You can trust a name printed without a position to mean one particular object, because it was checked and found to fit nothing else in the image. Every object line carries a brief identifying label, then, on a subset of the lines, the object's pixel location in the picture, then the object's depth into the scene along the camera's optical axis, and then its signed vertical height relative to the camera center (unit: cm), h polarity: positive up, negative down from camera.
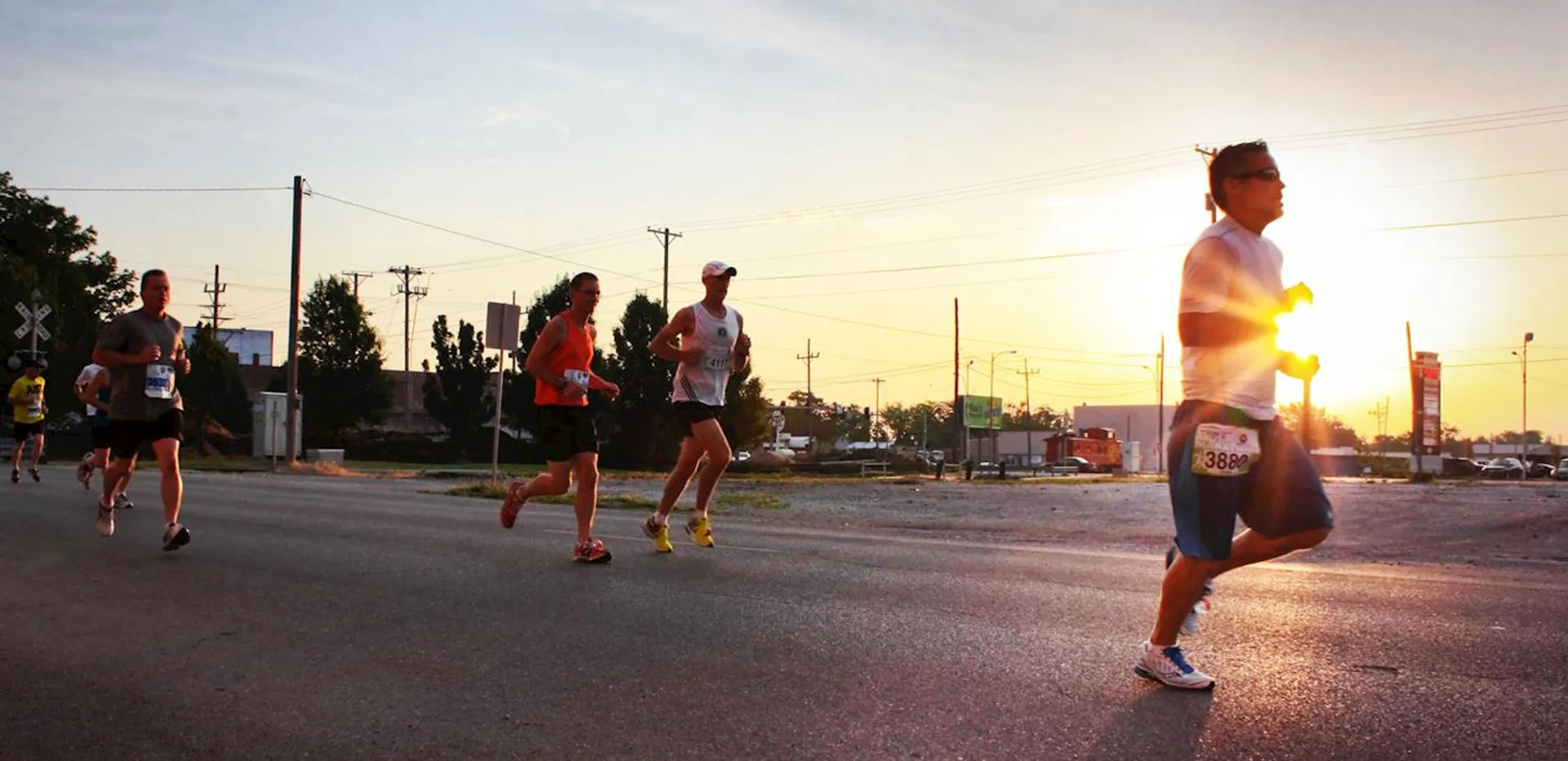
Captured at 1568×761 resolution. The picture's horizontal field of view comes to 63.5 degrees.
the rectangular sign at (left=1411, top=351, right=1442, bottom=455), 6003 +260
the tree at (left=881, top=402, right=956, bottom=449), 18512 +227
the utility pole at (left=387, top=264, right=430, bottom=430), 8938 +960
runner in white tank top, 824 +43
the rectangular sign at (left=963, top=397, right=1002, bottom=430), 10831 +245
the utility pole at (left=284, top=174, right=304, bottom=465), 3853 +209
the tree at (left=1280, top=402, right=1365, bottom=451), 18238 +209
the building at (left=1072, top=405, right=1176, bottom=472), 11956 +207
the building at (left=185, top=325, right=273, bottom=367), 10144 +640
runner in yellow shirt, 1775 +18
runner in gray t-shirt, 829 +24
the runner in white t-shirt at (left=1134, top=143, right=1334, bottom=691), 409 +5
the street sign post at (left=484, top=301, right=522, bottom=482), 2019 +164
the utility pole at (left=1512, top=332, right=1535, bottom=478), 8567 +503
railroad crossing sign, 3012 +238
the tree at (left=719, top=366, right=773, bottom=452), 5659 +98
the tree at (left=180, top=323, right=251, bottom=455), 5691 +168
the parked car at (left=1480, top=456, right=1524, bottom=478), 7231 -114
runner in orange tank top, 799 +17
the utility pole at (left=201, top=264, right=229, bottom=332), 8950 +824
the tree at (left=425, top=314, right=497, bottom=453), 5828 +193
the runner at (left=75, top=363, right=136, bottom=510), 1025 -1
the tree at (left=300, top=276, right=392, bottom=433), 5766 +292
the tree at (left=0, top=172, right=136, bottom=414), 4791 +599
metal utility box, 3794 +5
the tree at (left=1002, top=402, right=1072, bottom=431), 19038 +320
